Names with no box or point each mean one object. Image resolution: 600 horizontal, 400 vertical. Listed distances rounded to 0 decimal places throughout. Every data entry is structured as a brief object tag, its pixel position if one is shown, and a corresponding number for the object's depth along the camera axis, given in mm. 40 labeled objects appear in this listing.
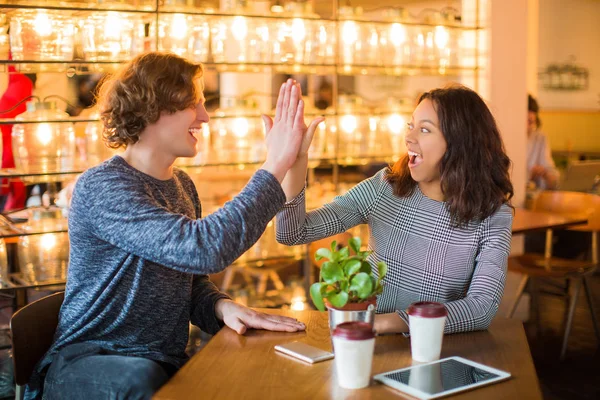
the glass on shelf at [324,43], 4582
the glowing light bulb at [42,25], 3664
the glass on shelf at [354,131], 4781
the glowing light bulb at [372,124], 4910
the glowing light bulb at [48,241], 3716
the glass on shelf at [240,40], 4293
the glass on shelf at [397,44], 4883
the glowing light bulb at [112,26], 3865
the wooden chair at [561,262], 4668
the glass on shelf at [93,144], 3838
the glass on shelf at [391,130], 4957
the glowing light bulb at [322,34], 4589
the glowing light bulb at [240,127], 4371
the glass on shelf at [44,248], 3672
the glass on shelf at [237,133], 4328
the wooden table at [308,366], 1553
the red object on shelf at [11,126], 3621
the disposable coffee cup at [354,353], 1539
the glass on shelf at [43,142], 3637
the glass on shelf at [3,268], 3571
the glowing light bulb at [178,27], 4125
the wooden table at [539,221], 4215
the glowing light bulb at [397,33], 4895
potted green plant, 1681
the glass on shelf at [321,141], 4660
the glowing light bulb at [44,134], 3681
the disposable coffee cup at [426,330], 1733
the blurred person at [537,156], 6012
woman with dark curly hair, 2160
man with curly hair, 1801
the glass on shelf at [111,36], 3818
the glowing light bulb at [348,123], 4785
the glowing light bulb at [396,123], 4988
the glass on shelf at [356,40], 4688
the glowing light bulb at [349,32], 4684
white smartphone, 1752
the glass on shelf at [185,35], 4094
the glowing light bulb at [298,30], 4496
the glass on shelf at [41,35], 3611
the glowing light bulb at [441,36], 5031
